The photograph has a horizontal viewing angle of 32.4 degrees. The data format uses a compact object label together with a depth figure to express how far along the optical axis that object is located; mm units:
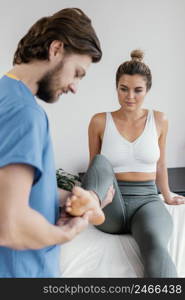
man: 595
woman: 1505
